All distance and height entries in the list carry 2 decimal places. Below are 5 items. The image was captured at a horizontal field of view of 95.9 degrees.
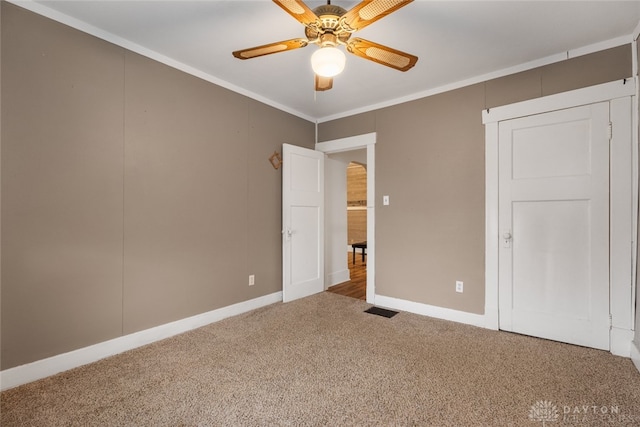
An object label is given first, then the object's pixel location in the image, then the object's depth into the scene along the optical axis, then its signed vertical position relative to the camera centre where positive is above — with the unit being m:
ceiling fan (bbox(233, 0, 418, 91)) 1.47 +1.04
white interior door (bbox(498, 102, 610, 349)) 2.33 -0.12
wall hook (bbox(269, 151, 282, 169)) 3.59 +0.66
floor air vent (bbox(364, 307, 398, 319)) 3.20 -1.14
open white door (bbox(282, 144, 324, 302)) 3.62 -0.13
